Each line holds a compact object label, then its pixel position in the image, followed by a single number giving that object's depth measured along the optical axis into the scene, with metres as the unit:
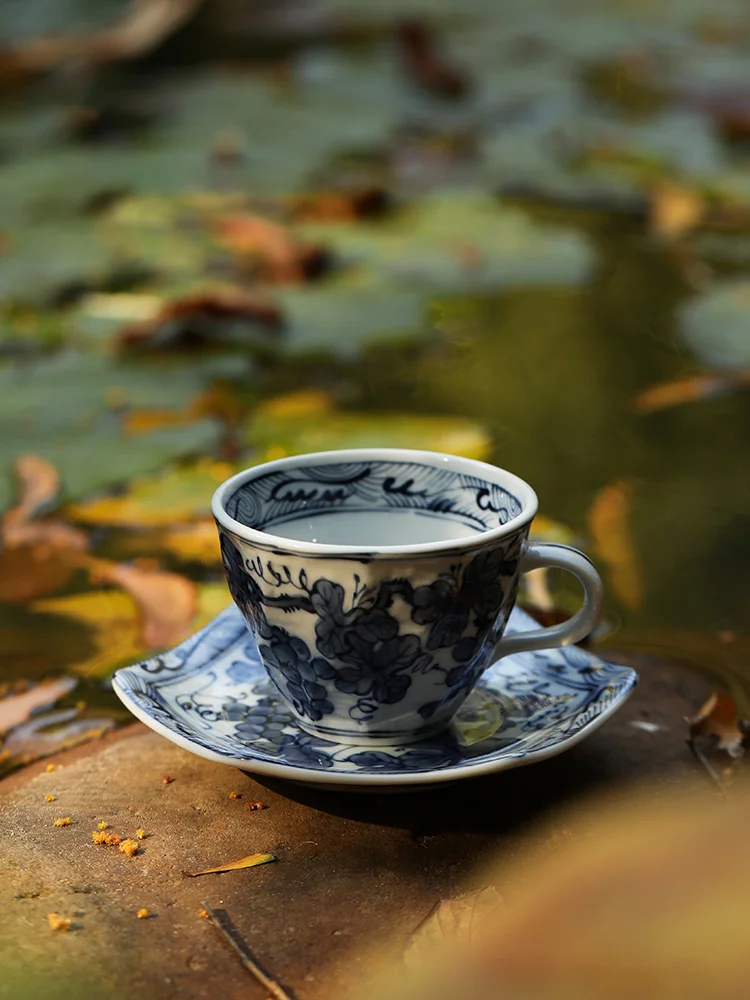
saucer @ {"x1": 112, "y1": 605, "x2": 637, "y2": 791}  0.76
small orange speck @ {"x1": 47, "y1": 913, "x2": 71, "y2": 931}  0.73
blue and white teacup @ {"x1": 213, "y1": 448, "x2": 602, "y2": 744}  0.77
